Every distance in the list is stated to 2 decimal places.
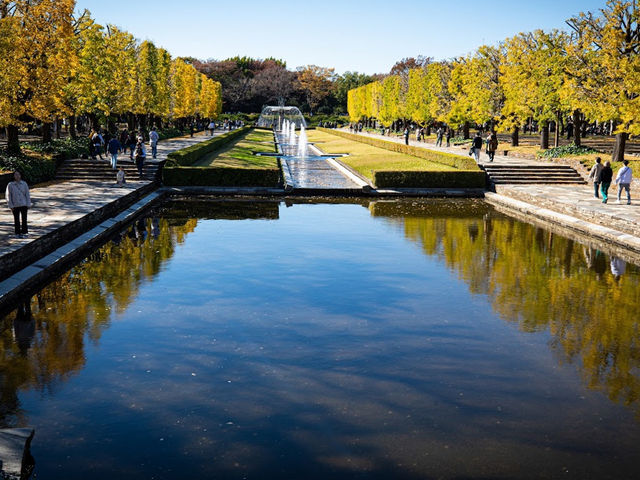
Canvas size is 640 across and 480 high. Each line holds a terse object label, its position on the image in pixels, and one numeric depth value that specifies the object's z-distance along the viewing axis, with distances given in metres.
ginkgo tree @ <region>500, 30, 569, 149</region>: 39.16
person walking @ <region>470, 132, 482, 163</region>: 33.66
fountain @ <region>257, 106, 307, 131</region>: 115.06
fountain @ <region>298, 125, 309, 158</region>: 51.42
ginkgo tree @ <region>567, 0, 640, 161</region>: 28.14
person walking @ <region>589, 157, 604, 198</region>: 23.23
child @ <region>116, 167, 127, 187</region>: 26.02
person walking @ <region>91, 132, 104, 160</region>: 30.50
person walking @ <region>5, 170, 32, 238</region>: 14.33
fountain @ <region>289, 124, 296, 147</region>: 67.00
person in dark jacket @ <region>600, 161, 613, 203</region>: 22.59
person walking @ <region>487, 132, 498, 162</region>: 33.87
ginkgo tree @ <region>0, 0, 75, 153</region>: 26.41
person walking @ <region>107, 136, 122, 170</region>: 28.23
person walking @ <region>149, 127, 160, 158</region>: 33.70
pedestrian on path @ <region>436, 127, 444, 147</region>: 52.17
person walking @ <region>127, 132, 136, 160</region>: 33.62
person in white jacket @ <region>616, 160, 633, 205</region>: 22.09
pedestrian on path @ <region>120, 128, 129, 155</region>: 36.59
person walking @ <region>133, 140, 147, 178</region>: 27.57
